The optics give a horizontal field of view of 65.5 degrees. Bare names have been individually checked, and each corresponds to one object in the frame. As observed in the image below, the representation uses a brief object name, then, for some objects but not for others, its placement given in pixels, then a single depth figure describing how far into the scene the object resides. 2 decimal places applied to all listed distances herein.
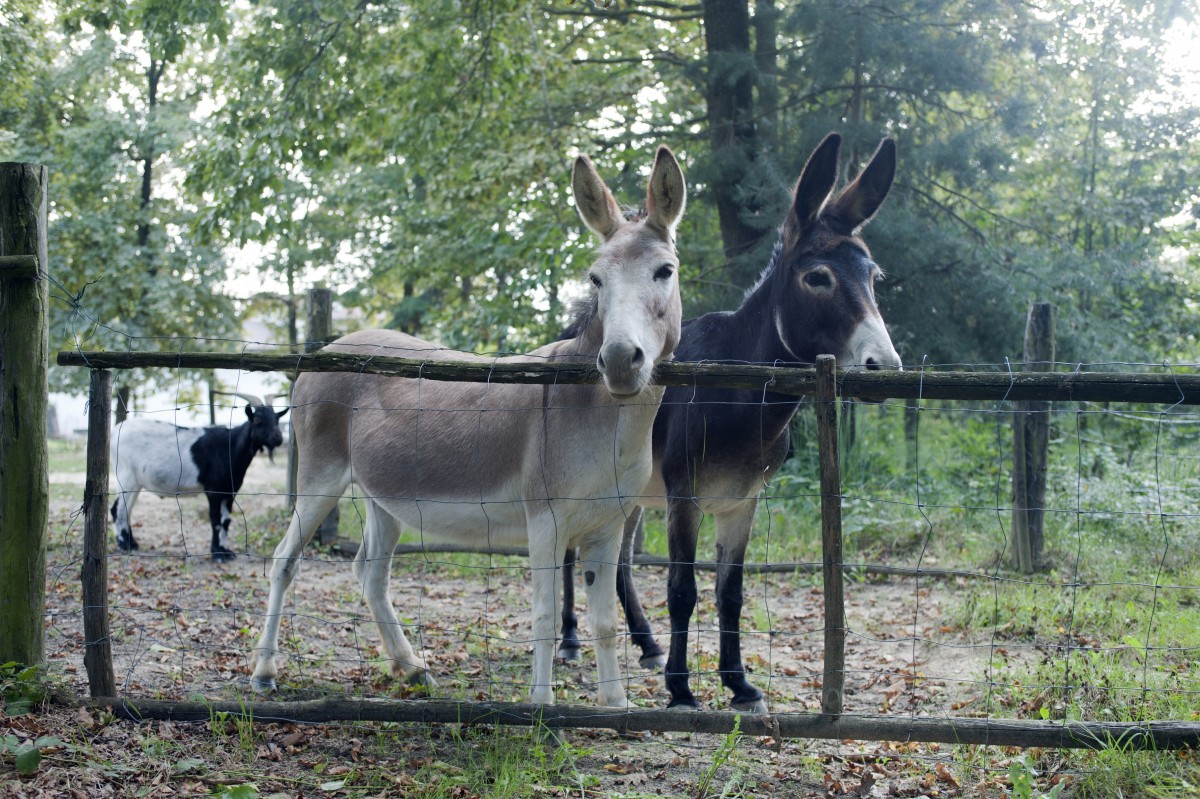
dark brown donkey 4.85
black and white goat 10.43
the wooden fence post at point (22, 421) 4.40
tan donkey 4.21
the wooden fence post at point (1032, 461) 7.87
